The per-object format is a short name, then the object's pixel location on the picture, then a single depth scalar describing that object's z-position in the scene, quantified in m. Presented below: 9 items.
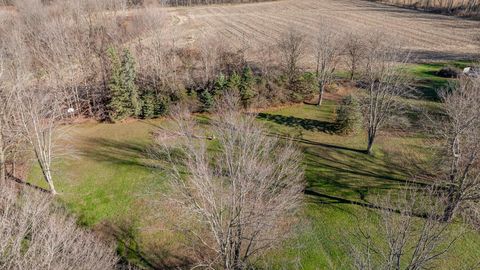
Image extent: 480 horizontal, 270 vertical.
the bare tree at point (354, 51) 43.88
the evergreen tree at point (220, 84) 38.75
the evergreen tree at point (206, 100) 38.19
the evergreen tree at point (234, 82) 38.56
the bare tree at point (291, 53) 40.84
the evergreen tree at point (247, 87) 38.84
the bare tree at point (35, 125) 23.58
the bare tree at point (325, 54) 37.81
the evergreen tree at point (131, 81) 36.49
